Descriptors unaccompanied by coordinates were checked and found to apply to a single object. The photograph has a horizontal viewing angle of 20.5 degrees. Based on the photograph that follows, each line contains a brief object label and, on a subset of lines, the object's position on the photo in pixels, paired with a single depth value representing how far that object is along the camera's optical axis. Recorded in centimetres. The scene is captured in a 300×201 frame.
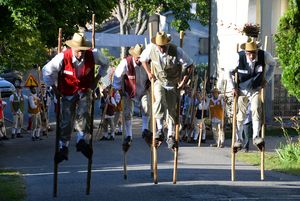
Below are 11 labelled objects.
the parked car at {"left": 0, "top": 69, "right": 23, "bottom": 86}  5671
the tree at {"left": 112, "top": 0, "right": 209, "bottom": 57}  4078
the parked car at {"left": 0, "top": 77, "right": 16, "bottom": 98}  4998
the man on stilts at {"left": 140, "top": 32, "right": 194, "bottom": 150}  1522
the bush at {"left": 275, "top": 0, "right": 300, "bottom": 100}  1917
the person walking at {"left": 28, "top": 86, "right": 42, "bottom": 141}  3088
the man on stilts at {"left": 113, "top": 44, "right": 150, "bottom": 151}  1591
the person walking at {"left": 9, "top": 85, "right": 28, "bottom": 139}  3219
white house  3262
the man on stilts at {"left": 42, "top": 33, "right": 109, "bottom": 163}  1402
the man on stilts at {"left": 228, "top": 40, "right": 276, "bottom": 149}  1552
